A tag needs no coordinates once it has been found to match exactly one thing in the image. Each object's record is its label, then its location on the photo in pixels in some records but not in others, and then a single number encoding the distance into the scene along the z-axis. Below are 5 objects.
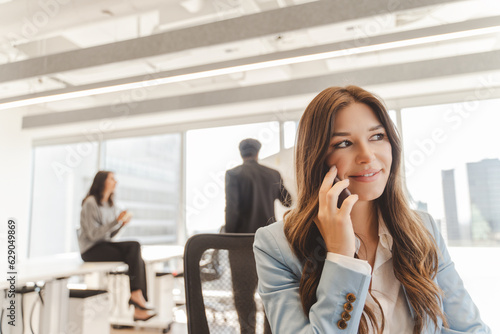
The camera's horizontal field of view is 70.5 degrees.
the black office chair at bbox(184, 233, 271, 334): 0.93
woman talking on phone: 0.72
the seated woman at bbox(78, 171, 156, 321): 3.18
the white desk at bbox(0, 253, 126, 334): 2.43
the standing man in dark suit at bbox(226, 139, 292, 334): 2.80
